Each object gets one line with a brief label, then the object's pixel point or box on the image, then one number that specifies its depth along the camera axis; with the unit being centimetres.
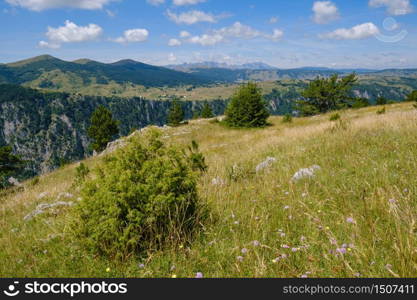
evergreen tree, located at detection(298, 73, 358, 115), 5759
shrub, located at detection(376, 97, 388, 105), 6854
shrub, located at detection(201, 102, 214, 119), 6806
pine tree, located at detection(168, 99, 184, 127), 5159
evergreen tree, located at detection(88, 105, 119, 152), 5134
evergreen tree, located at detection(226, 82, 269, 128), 3784
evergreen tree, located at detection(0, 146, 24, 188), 3494
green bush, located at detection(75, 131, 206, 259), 314
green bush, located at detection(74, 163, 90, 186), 817
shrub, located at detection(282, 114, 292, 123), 3706
